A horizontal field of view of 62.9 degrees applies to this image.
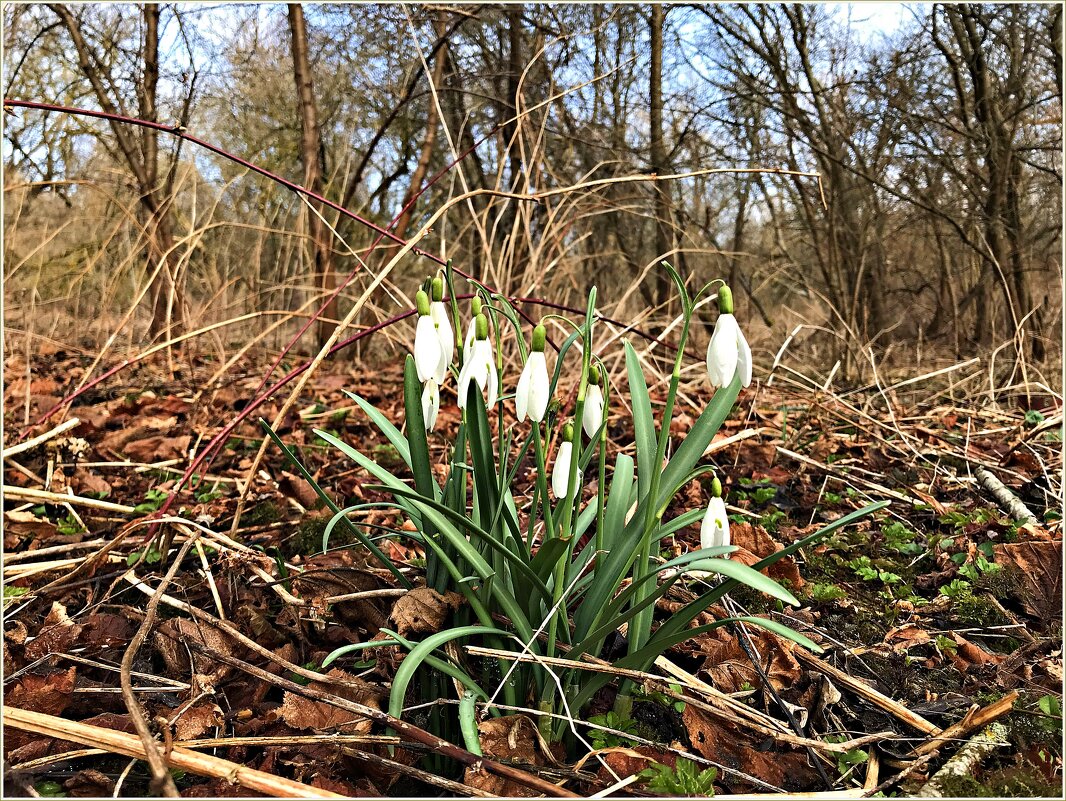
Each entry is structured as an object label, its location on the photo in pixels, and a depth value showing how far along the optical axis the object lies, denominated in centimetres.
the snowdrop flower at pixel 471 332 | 26
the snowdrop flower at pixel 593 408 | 28
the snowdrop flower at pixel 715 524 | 27
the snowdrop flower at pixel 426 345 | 25
